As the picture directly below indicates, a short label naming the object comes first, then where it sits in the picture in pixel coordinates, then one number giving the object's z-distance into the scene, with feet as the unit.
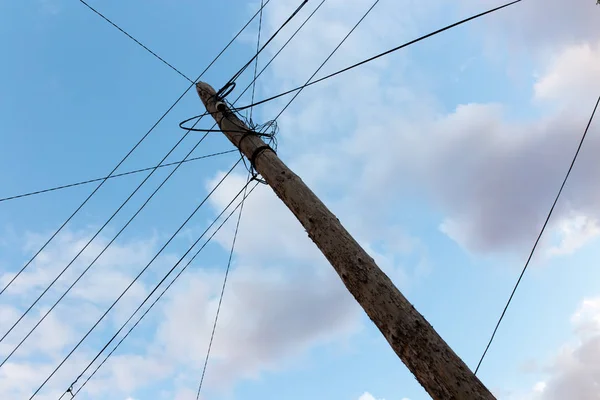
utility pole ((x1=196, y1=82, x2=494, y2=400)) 9.70
